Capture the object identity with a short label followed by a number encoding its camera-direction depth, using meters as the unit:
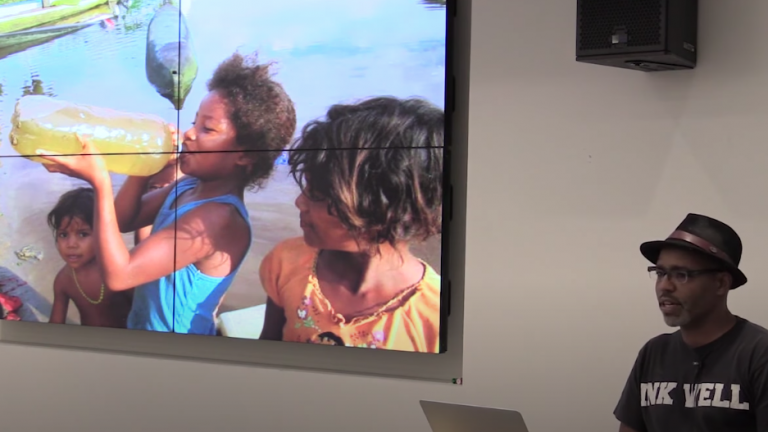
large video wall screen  3.87
